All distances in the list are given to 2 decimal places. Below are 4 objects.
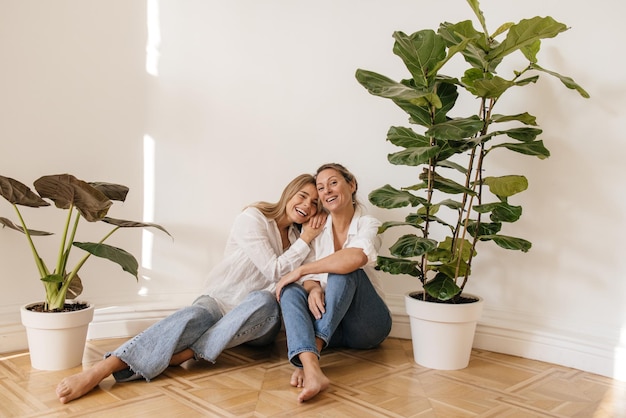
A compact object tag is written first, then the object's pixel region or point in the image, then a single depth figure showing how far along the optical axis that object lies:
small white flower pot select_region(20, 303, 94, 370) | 2.22
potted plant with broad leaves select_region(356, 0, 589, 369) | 2.14
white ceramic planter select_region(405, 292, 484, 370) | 2.36
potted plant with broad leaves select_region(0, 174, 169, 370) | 2.08
